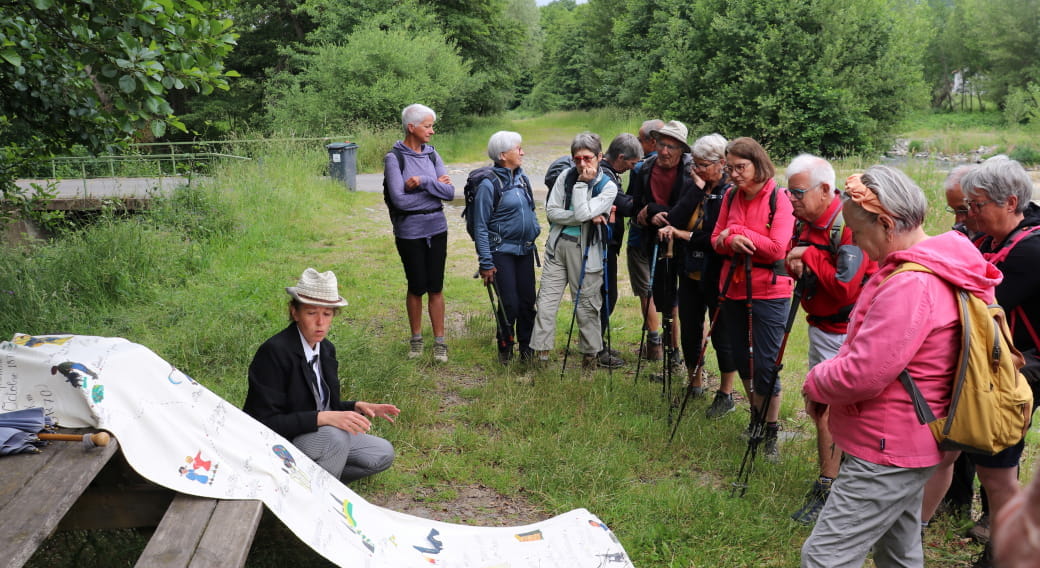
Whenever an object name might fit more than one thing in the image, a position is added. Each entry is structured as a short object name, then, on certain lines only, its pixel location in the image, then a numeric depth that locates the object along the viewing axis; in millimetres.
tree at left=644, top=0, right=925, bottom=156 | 27125
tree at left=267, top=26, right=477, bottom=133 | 24156
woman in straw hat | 3826
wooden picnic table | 2611
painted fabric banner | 3137
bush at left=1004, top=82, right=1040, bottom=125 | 45219
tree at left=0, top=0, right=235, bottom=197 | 4598
